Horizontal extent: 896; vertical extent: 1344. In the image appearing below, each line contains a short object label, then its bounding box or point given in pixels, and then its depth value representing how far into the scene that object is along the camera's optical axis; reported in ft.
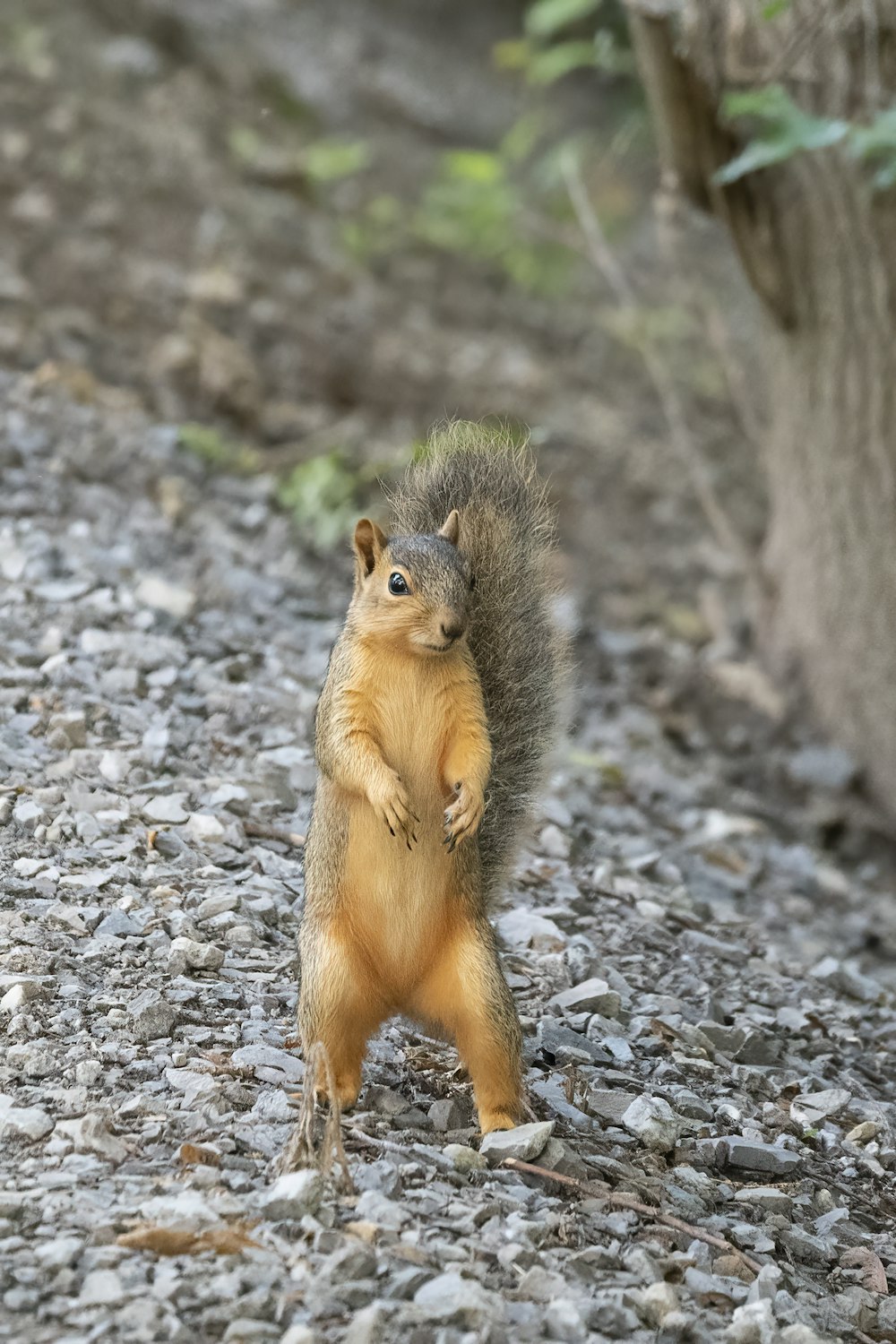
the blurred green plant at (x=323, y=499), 40.47
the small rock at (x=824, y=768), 37.42
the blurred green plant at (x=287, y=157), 56.08
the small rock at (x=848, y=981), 28.37
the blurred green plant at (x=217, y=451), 41.63
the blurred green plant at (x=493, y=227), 58.49
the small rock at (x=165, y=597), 32.91
